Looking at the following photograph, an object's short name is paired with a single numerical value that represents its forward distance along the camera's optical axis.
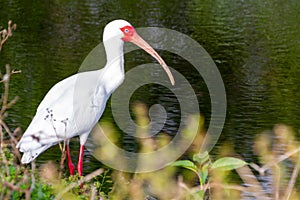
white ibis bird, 10.52
